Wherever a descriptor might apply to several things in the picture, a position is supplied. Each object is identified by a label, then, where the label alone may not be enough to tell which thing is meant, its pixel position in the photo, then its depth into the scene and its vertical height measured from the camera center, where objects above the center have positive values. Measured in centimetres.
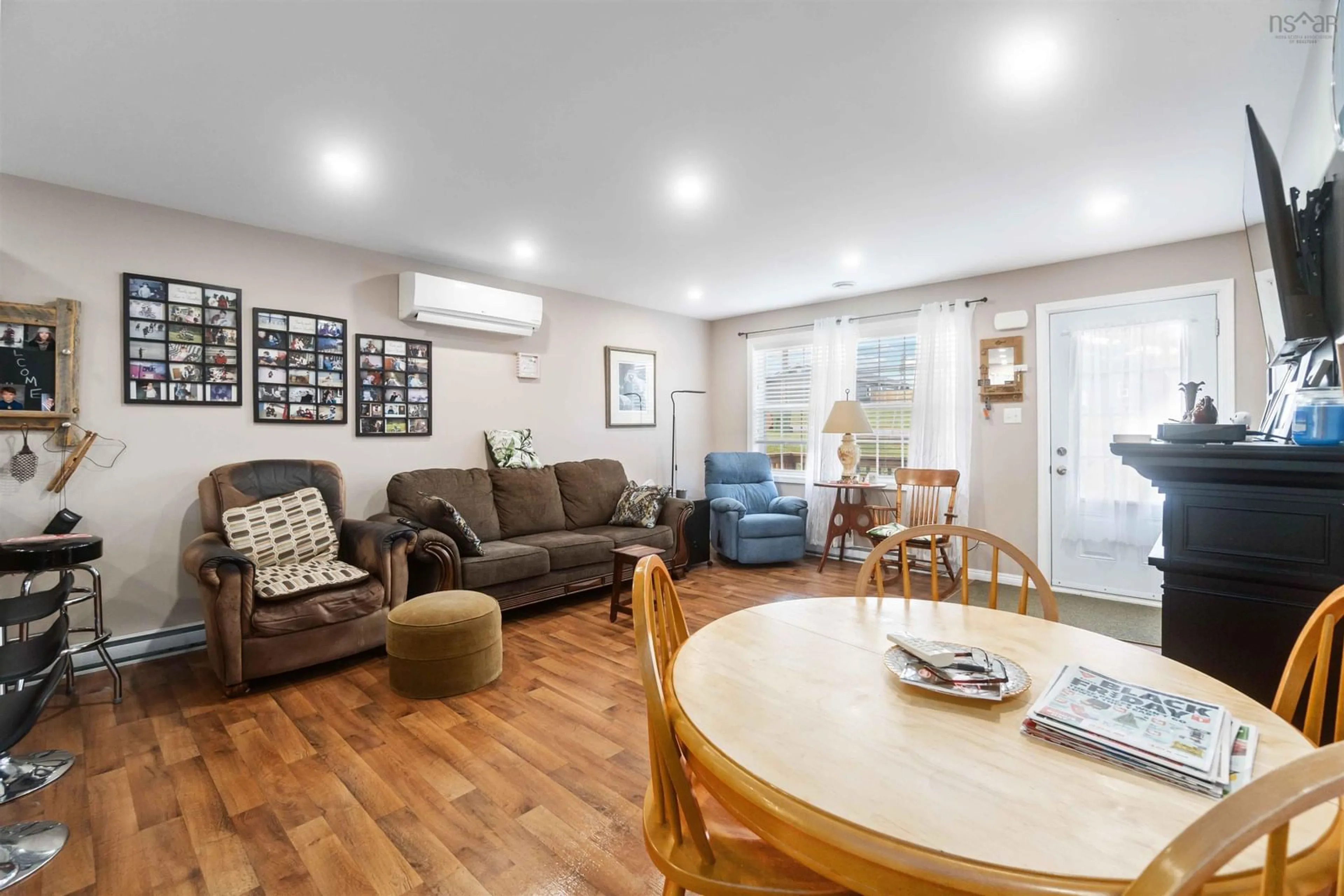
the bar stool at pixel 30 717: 151 -73
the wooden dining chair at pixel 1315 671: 101 -43
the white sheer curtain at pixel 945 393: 463 +38
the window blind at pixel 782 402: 577 +37
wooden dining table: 66 -48
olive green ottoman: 260 -97
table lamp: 477 +15
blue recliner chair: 503 -69
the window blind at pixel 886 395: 505 +39
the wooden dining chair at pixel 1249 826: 47 -32
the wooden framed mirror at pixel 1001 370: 441 +54
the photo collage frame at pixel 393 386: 386 +36
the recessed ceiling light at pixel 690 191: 286 +128
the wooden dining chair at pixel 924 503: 450 -53
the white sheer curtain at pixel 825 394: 531 +42
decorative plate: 102 -45
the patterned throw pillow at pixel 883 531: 438 -71
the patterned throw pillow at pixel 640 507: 465 -57
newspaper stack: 79 -45
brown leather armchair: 256 -77
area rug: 339 -114
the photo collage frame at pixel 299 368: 345 +43
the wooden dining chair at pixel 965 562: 162 -37
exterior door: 382 +18
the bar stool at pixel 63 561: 221 -49
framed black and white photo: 534 +48
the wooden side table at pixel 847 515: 493 -67
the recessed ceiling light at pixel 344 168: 259 +126
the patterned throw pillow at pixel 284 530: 300 -50
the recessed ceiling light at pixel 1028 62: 186 +128
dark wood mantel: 146 -30
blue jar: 147 +5
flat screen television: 169 +56
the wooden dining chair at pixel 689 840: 96 -73
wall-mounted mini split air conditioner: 387 +94
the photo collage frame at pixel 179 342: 304 +52
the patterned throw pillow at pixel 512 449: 448 -9
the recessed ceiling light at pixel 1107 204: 307 +129
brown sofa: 344 -67
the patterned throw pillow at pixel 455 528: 351 -55
